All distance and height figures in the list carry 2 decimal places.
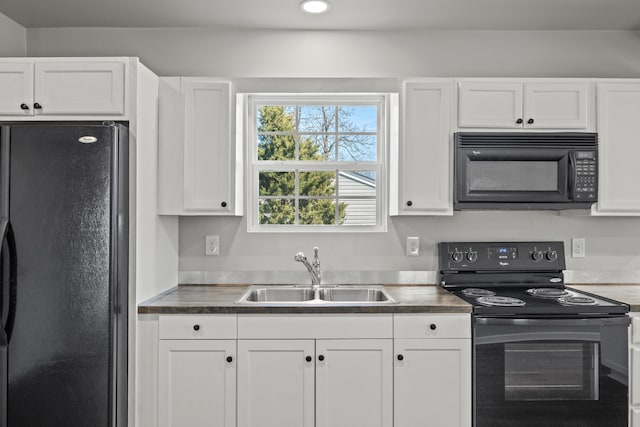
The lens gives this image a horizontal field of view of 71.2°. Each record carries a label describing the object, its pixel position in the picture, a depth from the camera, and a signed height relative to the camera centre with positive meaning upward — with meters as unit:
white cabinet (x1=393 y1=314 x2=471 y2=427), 2.10 -0.75
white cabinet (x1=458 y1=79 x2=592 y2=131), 2.45 +0.60
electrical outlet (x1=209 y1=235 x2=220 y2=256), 2.76 -0.21
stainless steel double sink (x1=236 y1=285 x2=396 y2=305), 2.62 -0.48
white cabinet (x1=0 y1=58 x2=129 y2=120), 2.15 +0.60
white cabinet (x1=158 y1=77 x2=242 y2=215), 2.45 +0.38
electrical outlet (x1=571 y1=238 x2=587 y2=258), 2.76 -0.21
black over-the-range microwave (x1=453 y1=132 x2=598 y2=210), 2.43 +0.24
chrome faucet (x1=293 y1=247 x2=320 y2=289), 2.59 -0.34
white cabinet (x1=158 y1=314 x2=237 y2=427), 2.11 -0.75
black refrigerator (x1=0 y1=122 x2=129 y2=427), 1.98 -0.28
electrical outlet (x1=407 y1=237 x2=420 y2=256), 2.75 -0.21
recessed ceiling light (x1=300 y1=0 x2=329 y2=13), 2.41 +1.13
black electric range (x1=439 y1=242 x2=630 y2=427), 2.07 -0.71
